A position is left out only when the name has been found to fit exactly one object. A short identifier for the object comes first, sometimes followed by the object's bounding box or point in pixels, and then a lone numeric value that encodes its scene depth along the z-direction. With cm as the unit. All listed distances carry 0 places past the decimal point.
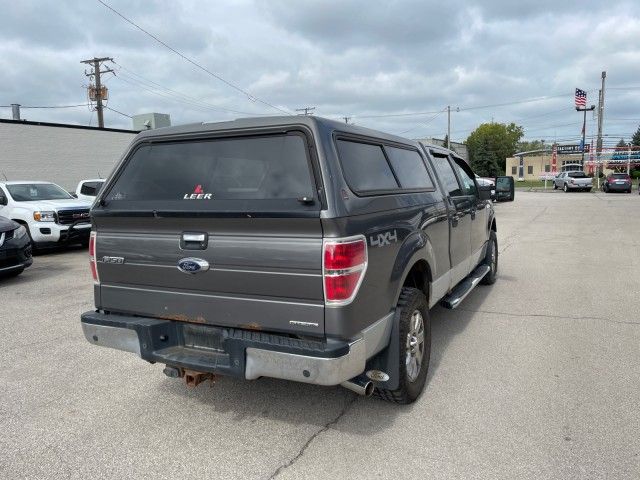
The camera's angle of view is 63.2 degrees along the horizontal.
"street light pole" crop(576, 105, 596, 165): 5689
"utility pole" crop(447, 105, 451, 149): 7362
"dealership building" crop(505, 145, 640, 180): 4906
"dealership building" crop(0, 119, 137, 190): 1822
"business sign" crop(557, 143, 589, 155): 7088
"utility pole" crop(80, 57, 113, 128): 3497
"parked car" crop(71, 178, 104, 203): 1521
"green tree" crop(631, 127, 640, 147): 8358
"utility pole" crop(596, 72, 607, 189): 4634
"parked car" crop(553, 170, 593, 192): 3916
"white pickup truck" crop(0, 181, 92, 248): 1102
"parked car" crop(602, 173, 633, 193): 3525
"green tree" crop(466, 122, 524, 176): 10492
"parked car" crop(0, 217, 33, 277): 775
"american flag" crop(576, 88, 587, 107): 5422
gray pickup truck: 289
